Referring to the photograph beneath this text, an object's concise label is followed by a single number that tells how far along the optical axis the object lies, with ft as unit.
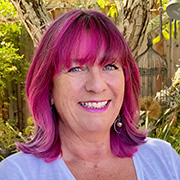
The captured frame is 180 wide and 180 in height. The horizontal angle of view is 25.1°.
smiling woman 4.60
